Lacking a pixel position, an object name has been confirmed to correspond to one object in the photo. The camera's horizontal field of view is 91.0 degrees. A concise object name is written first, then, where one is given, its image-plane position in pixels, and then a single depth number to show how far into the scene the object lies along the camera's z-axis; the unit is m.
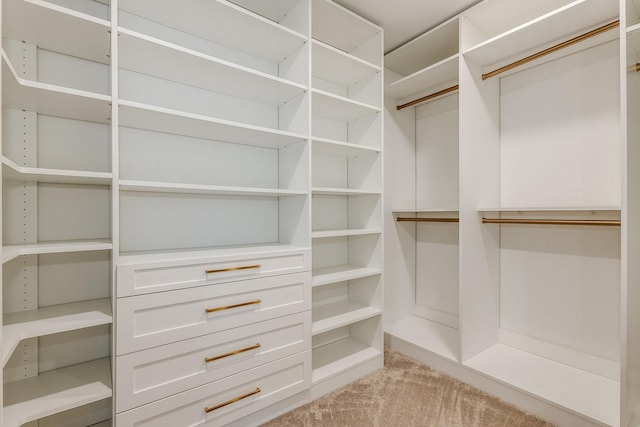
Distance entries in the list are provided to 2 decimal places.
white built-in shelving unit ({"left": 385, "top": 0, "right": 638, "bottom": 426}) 1.78
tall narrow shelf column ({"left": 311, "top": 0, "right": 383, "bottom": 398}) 2.12
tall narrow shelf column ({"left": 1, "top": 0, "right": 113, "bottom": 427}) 1.25
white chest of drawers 1.35
